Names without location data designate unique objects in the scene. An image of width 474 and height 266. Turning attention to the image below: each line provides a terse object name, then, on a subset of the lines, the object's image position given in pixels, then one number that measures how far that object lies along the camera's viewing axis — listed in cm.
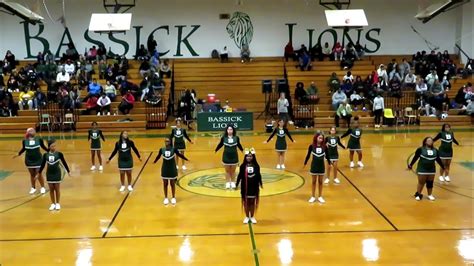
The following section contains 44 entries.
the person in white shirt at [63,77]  2502
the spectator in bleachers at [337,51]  2795
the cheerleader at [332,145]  1230
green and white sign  2158
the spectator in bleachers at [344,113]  2180
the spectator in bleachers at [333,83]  2494
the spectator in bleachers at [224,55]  2894
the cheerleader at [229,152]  1198
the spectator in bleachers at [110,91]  2379
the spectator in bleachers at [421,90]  2411
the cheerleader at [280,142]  1375
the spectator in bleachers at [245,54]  2897
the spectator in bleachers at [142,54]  2803
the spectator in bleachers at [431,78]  2455
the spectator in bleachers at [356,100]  2375
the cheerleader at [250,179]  906
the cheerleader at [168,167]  1063
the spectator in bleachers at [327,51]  2881
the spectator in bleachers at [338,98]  2317
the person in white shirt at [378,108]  2212
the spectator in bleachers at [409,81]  2495
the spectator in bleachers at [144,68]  2619
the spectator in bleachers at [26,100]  2338
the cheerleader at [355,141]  1360
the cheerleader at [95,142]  1413
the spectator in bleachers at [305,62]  2716
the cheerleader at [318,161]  1069
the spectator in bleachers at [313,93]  2422
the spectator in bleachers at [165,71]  2681
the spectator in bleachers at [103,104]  2291
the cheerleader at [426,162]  1068
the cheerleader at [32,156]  1182
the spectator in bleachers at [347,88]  2433
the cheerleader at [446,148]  1222
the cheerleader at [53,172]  1028
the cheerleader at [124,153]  1163
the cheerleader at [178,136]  1391
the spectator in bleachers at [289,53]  2825
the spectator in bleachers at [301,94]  2386
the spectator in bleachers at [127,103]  2305
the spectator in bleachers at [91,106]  2298
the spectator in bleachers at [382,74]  2497
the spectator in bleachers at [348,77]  2491
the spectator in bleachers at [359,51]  2827
